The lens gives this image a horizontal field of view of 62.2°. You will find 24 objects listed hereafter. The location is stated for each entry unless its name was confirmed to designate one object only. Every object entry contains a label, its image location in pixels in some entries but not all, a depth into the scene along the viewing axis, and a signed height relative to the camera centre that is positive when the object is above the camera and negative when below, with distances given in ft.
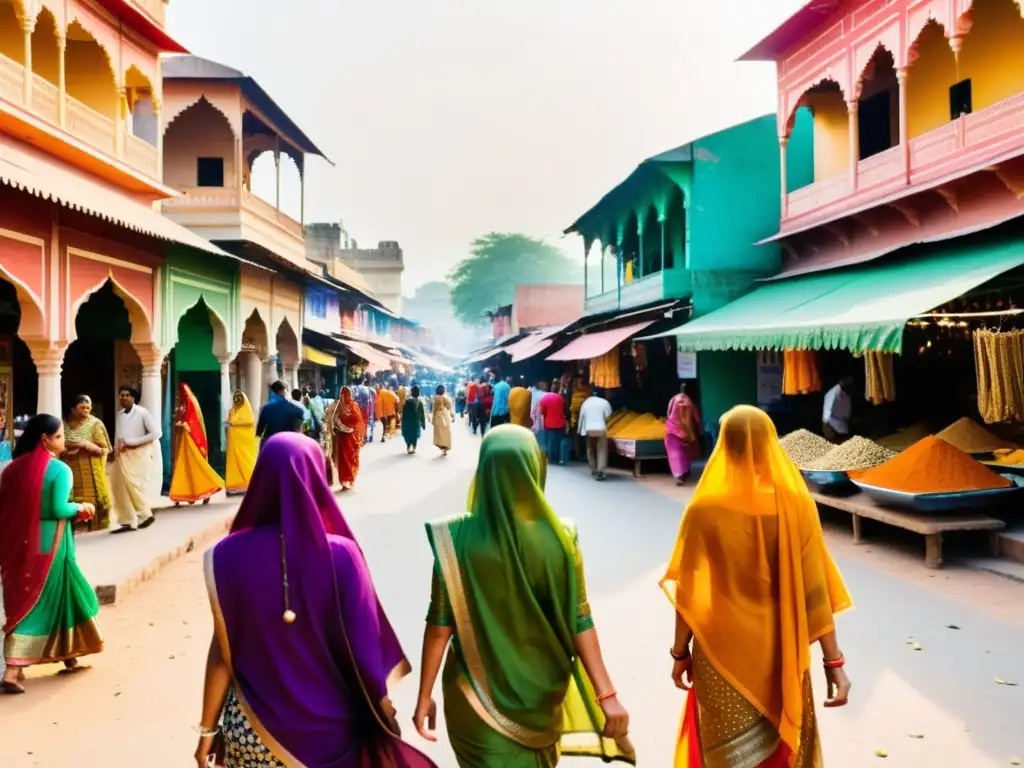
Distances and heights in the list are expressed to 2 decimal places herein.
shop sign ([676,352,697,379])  52.70 +1.26
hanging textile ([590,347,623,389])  58.59 +1.03
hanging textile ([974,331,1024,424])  26.71 +0.30
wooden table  24.18 -4.09
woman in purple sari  7.59 -2.27
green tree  258.78 +35.48
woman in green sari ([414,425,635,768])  8.35 -2.29
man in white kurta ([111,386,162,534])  30.42 -2.60
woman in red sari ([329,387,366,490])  43.75 -2.49
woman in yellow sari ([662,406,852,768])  9.40 -2.50
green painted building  52.44 +10.53
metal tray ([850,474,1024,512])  24.63 -3.41
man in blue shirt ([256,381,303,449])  34.99 -1.02
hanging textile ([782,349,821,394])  40.57 +0.55
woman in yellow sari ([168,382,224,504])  36.58 -3.10
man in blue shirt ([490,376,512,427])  63.46 -1.33
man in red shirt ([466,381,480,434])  89.92 -1.65
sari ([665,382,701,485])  43.65 -2.40
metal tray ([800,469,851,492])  29.55 -3.37
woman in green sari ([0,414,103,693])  16.25 -2.87
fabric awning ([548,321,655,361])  52.54 +2.92
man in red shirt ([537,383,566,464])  53.01 -2.24
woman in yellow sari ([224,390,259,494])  39.01 -2.54
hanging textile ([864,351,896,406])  34.58 +0.18
